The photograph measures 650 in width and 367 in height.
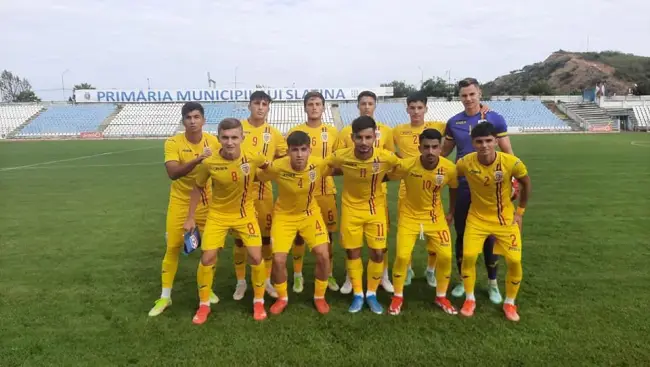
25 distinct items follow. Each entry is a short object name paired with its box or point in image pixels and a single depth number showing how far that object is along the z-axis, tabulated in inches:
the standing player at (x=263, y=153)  204.8
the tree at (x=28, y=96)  3112.7
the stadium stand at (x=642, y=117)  1780.3
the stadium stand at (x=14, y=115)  1877.5
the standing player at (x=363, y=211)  187.2
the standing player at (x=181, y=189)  187.9
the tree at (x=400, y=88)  3222.7
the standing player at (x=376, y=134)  213.6
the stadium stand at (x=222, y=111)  1975.9
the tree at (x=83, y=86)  3246.3
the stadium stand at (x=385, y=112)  1941.4
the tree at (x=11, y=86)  3668.8
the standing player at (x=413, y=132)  209.6
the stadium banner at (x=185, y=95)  2121.1
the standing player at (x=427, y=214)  182.7
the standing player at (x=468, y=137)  193.2
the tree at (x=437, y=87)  2581.9
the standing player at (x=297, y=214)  183.3
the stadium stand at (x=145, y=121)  1870.1
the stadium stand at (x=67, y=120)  1827.0
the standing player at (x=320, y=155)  206.8
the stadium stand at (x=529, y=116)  1822.1
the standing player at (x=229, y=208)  179.5
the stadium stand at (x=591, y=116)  1776.6
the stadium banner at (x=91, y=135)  1734.3
